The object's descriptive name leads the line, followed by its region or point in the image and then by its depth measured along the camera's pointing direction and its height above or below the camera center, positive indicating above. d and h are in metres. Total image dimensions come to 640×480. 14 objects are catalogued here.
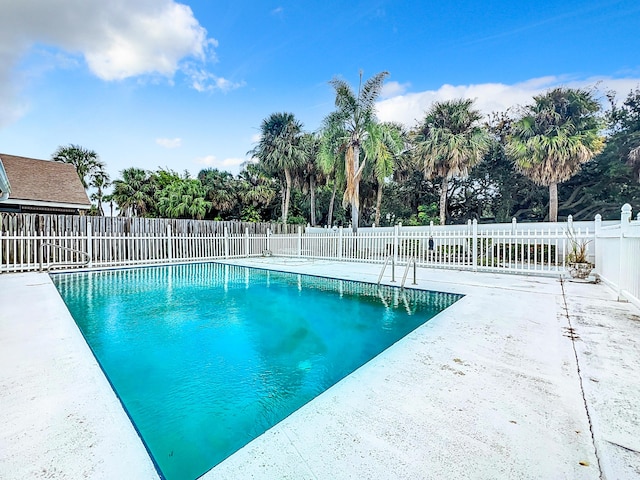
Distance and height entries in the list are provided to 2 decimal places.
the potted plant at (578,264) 7.43 -0.87
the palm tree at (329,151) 14.04 +3.64
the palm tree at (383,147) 13.38 +3.70
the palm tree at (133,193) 20.62 +2.47
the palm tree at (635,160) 14.67 +3.36
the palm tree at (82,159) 22.95 +5.36
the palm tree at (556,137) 14.02 +4.34
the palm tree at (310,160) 17.89 +4.06
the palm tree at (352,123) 13.49 +4.76
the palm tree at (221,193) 19.50 +2.32
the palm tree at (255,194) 20.11 +2.37
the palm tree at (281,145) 17.52 +4.90
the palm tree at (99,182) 24.41 +3.73
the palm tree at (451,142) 15.38 +4.45
